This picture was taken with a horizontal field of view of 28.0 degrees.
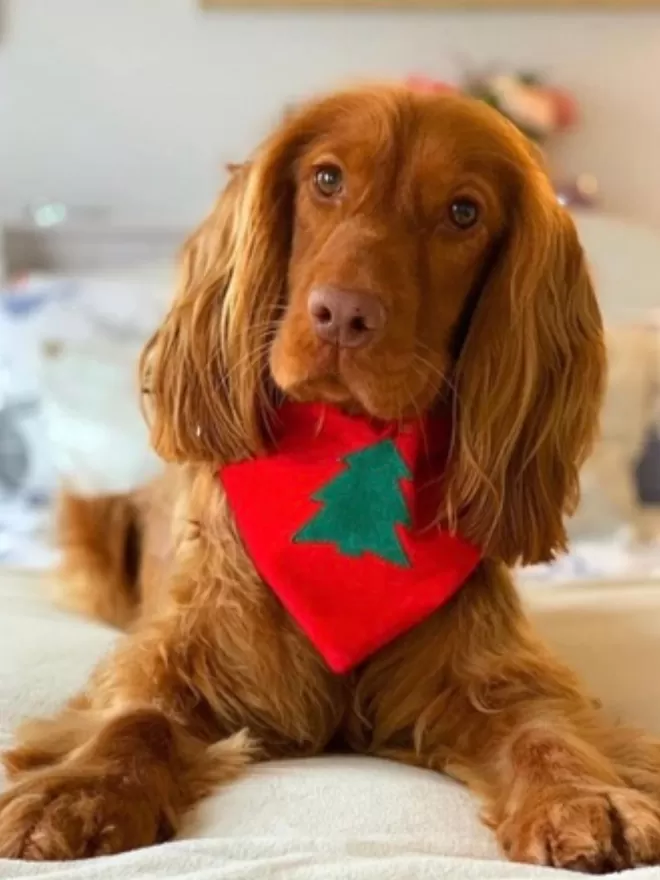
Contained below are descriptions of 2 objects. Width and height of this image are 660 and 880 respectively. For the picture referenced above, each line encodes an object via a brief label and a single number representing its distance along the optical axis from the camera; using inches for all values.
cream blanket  40.3
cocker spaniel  51.8
